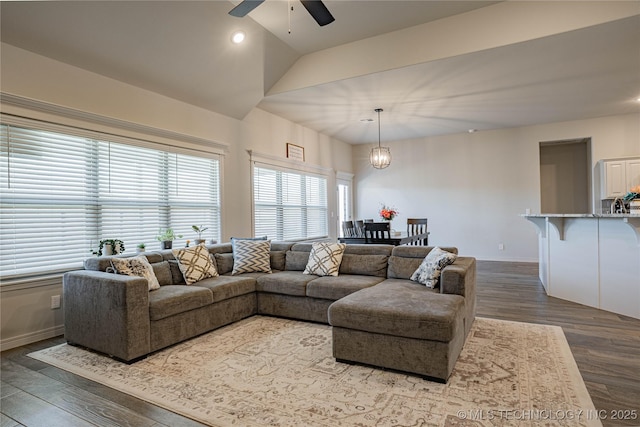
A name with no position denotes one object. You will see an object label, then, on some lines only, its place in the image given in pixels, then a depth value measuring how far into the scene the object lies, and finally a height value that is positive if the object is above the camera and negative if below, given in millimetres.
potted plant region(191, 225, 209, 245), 4379 -175
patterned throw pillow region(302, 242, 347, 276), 3871 -506
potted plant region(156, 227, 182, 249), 4207 -258
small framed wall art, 6602 +1234
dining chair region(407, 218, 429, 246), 5868 -239
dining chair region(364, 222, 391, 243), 4941 -253
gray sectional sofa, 2348 -742
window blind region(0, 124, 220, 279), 3139 +249
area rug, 1916 -1117
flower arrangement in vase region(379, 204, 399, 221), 5505 -10
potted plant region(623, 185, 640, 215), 3537 +102
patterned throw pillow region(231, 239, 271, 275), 4172 -499
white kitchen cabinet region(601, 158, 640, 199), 6172 +590
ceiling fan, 2574 +1596
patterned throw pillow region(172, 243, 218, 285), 3605 -498
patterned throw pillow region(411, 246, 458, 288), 3117 -500
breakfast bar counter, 3623 -587
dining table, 4973 -392
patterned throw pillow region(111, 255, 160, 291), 3084 -450
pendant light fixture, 6129 +1000
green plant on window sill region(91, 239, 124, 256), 3607 -304
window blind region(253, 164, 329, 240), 5988 +220
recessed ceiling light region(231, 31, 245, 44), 3988 +2092
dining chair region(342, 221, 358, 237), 5784 -253
